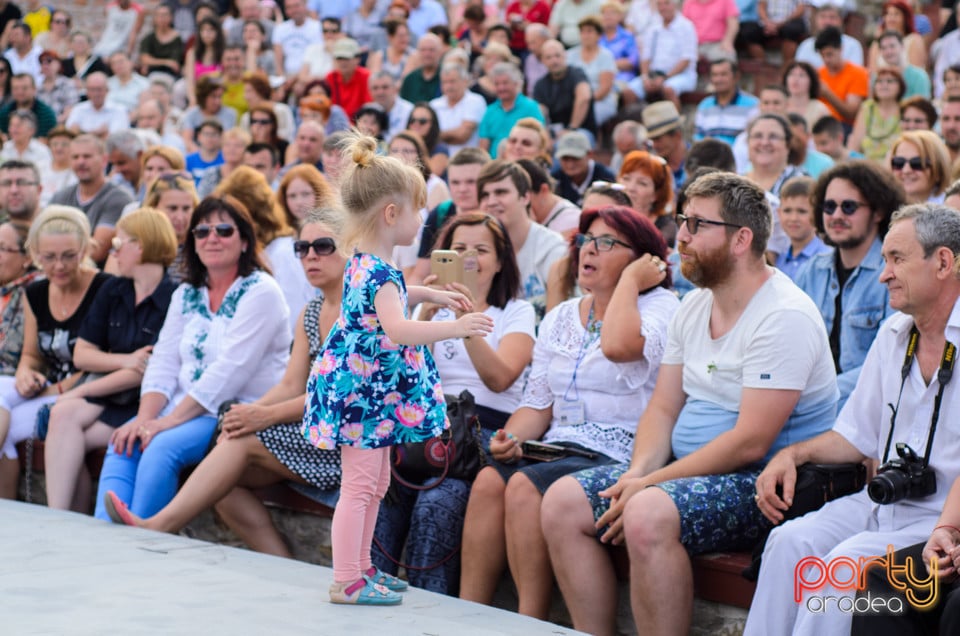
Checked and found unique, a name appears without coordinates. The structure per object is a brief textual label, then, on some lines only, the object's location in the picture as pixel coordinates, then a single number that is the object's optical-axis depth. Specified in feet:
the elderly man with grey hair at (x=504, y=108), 59.38
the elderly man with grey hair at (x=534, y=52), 70.39
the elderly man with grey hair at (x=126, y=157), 55.70
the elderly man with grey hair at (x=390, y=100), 63.04
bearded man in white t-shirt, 23.23
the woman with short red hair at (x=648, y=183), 39.73
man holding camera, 21.37
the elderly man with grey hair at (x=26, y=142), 66.95
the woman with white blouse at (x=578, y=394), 25.92
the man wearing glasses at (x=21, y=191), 47.05
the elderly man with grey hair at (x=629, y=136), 50.81
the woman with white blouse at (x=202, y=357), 32.66
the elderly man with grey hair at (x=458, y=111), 61.79
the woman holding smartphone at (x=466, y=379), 28.06
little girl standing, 22.94
